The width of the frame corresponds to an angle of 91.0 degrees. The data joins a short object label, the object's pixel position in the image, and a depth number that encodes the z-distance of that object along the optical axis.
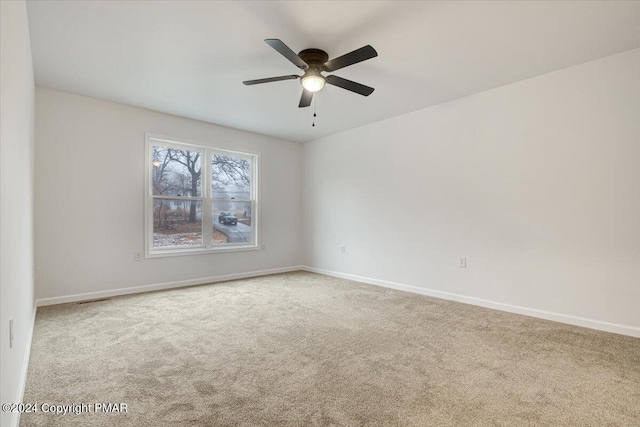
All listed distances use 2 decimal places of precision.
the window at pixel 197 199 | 4.62
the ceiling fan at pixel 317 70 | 2.54
